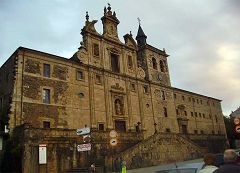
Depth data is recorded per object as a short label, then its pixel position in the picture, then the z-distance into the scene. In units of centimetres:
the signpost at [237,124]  1478
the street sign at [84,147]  1463
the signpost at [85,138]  1473
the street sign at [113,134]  1511
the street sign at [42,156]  2177
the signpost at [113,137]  1507
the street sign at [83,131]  1523
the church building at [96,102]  2548
